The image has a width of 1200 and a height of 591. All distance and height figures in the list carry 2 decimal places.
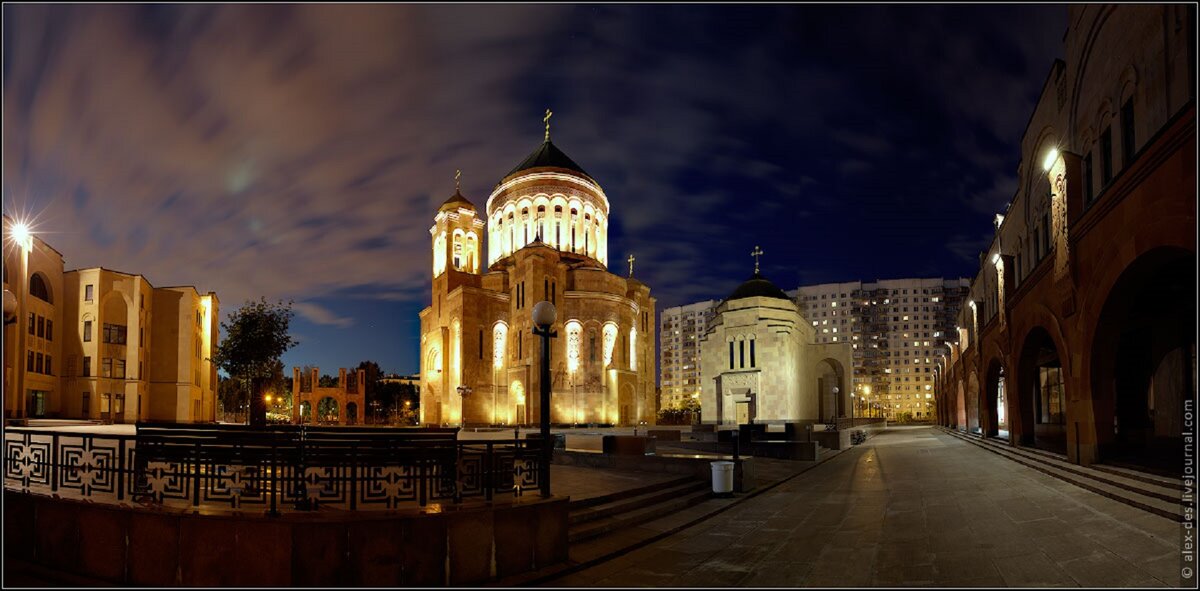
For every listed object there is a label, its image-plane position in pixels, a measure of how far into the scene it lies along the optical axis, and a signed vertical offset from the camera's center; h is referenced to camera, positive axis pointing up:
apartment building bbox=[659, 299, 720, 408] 137.45 -0.82
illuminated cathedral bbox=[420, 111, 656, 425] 49.72 +2.62
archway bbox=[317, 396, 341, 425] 67.05 -6.85
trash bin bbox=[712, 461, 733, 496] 14.01 -2.75
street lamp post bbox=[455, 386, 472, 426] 48.19 -4.30
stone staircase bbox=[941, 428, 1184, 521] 8.79 -2.18
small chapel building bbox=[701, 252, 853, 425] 52.12 -1.58
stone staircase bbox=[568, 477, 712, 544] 9.42 -2.60
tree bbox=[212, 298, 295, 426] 30.97 +0.12
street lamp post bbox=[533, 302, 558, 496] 8.31 -0.31
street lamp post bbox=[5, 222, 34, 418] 33.16 +0.17
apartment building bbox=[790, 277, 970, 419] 117.31 +1.77
